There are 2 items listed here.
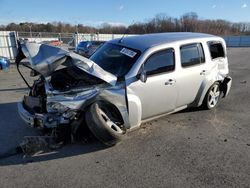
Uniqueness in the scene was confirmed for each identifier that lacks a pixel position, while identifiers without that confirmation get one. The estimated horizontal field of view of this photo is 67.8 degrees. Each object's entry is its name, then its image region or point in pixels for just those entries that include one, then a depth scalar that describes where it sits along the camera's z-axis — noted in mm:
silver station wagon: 3052
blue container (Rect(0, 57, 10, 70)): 10827
